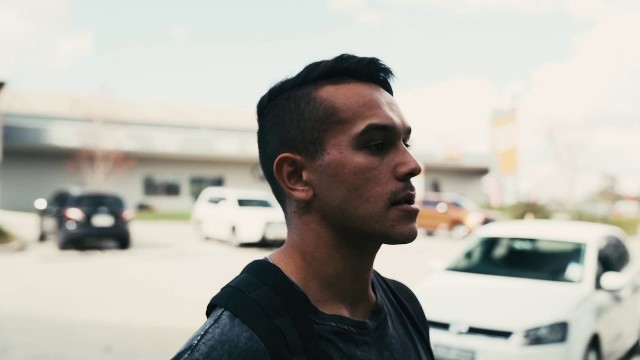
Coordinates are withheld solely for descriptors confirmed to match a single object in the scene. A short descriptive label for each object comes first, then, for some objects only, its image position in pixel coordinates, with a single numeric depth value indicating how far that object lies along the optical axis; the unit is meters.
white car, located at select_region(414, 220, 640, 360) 5.10
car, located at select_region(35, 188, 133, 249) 16.69
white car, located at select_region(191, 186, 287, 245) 18.05
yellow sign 26.25
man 1.43
